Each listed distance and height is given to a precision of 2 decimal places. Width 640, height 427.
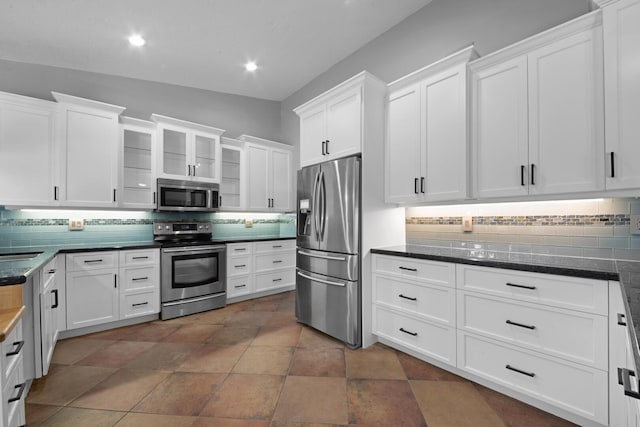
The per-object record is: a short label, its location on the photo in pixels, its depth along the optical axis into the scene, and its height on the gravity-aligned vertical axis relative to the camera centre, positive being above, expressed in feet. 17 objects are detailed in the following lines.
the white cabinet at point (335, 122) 8.60 +3.05
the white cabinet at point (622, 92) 5.13 +2.23
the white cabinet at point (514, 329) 4.95 -2.35
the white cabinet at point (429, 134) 7.39 +2.26
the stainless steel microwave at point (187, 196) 11.55 +0.79
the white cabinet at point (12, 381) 3.54 -2.31
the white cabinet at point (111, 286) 9.17 -2.42
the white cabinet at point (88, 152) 9.66 +2.17
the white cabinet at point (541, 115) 5.62 +2.17
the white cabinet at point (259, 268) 12.74 -2.47
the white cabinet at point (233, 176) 13.52 +1.86
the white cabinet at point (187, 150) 11.69 +2.74
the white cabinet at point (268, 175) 14.03 +2.00
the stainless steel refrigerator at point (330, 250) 8.45 -1.10
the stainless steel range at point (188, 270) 10.88 -2.19
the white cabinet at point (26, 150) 8.94 +2.02
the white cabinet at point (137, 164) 10.96 +1.98
